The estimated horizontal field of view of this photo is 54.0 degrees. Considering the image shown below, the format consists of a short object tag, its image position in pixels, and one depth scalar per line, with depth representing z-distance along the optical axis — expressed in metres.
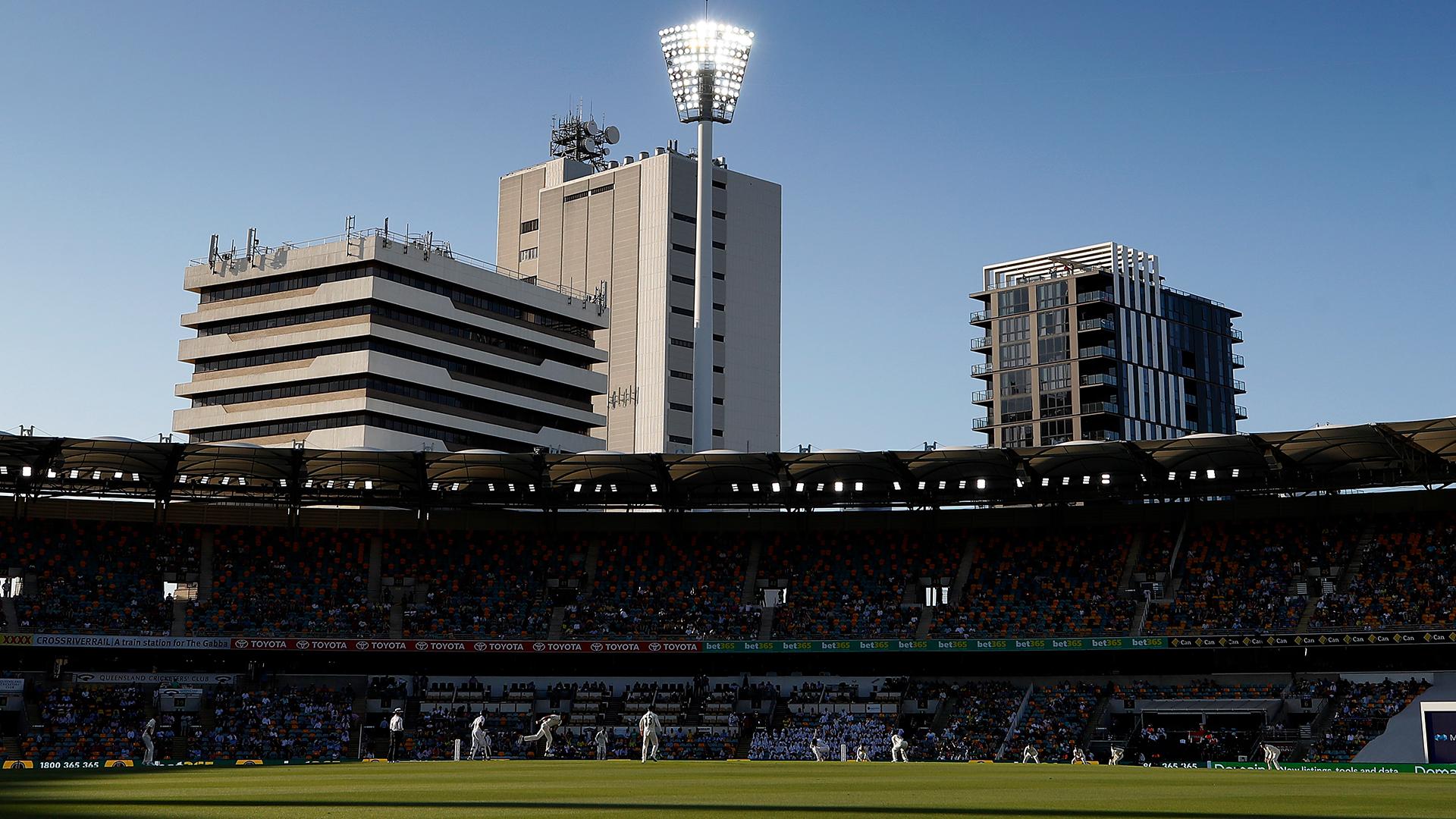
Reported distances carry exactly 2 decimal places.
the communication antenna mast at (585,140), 157.50
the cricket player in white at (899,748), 57.12
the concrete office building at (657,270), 146.25
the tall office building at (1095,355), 160.25
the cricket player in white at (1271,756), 56.25
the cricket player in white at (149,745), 54.84
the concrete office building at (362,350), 122.69
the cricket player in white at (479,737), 53.69
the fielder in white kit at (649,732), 49.66
